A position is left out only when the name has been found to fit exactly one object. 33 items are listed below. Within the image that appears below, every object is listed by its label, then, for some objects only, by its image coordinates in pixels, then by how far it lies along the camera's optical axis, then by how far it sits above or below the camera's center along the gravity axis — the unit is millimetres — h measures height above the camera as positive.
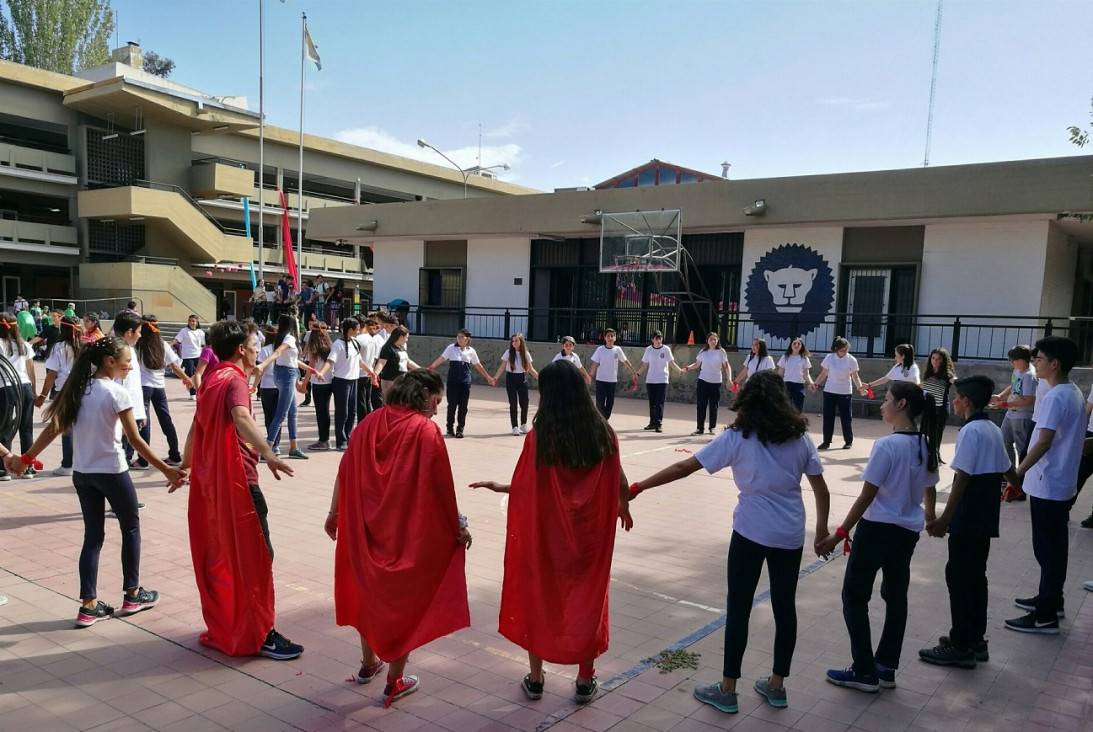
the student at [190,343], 15461 -1138
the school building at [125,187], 30641 +4226
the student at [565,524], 3619 -1057
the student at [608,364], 13070 -997
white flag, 30078 +9629
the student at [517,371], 12539 -1154
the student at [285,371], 9773 -1026
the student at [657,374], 13375 -1155
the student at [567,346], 12219 -680
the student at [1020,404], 7895 -826
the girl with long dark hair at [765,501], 3605 -897
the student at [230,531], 4094 -1308
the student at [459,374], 12133 -1196
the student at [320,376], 10383 -1132
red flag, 27797 +1267
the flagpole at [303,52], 30000 +9567
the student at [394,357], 9297 -761
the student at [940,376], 9172 -675
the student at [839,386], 11422 -1060
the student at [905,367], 10422 -673
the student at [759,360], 11891 -747
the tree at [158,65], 50781 +14751
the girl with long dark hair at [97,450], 4539 -994
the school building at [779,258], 15883 +1345
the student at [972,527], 4266 -1152
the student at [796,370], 12172 -899
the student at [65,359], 8477 -911
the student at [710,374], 12875 -1084
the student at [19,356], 7961 -810
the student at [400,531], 3645 -1134
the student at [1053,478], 4789 -967
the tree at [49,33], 40281 +13218
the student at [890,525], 3855 -1052
